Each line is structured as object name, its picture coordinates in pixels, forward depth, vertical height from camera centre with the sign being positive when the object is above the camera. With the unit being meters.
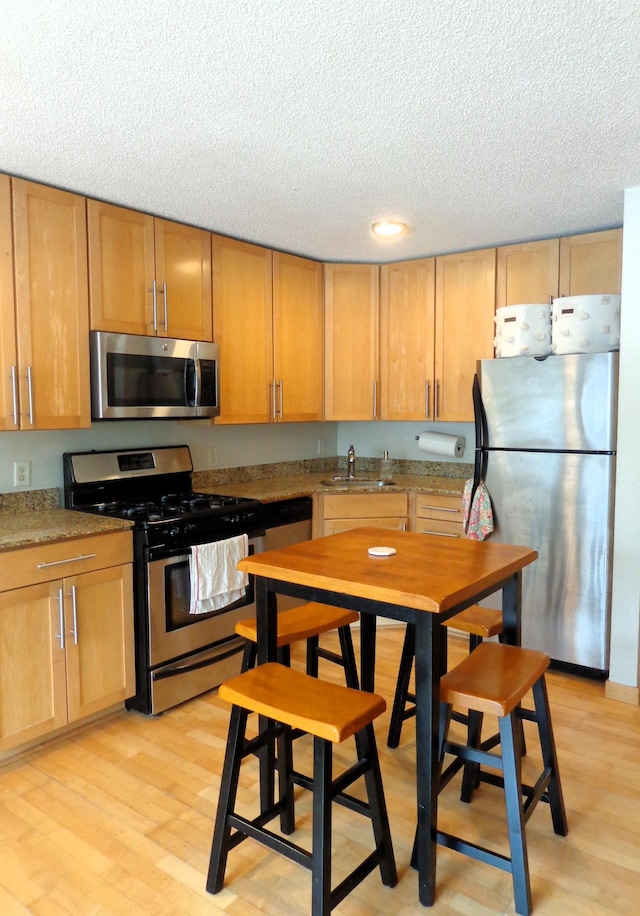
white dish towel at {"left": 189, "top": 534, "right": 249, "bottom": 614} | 2.92 -0.78
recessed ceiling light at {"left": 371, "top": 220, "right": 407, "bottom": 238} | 3.33 +0.97
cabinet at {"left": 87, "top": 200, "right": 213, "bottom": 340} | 2.92 +0.66
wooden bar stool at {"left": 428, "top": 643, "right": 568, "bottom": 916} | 1.69 -0.92
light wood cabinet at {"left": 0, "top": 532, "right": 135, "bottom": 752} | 2.39 -0.91
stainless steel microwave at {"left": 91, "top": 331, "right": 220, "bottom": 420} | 2.94 +0.16
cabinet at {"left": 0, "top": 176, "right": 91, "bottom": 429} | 2.61 +0.42
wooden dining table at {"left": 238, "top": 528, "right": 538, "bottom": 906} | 1.69 -0.50
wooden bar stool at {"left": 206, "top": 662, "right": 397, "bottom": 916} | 1.55 -0.96
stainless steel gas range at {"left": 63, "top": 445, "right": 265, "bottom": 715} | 2.79 -0.65
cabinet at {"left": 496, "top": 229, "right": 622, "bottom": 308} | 3.36 +0.78
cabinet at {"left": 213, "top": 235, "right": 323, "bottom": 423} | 3.60 +0.47
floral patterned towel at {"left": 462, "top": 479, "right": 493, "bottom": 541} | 3.40 -0.57
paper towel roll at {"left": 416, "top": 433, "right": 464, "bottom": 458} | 4.22 -0.23
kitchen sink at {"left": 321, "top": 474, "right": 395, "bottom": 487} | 4.15 -0.48
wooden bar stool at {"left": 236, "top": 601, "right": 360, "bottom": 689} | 2.19 -0.77
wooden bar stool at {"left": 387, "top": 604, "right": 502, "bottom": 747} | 2.30 -0.91
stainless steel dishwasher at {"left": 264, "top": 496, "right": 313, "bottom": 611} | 3.52 -0.65
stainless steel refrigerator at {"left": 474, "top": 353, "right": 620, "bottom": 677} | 3.08 -0.37
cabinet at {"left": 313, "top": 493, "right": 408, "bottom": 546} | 3.91 -0.63
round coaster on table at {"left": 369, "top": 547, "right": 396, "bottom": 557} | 2.08 -0.47
